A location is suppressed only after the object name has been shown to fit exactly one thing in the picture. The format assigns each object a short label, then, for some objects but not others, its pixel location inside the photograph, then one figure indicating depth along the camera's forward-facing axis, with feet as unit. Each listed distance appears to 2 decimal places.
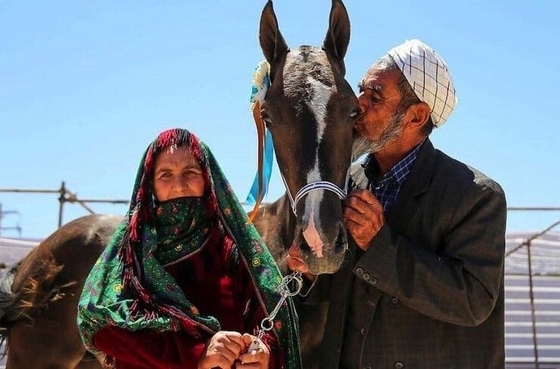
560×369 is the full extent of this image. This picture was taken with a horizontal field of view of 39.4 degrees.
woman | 7.18
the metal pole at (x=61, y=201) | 26.94
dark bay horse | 7.12
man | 7.27
